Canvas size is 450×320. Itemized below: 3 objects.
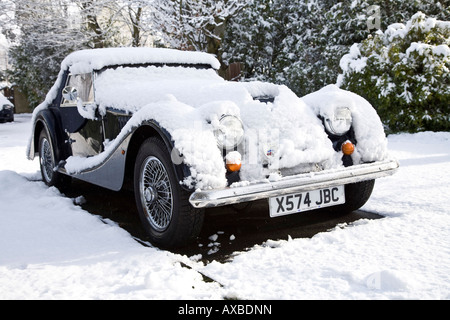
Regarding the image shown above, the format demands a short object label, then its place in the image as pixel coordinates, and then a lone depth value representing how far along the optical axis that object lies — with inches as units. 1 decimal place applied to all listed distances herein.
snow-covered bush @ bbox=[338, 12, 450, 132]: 290.5
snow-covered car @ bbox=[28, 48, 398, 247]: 116.4
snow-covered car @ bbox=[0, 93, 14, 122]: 674.2
